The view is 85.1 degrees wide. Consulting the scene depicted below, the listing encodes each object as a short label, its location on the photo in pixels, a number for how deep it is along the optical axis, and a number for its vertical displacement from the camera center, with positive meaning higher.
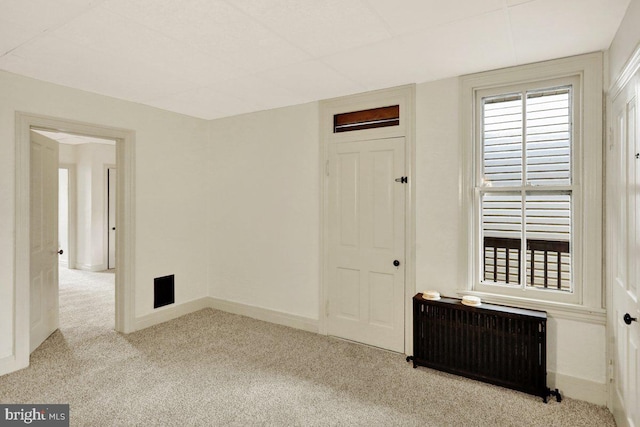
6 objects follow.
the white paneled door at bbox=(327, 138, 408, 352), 3.35 -0.32
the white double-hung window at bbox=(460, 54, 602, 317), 2.55 +0.21
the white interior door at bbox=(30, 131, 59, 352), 3.33 -0.30
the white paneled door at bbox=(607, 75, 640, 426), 1.84 -0.24
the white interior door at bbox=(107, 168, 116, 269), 7.34 -0.15
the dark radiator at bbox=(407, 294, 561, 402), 2.56 -1.04
